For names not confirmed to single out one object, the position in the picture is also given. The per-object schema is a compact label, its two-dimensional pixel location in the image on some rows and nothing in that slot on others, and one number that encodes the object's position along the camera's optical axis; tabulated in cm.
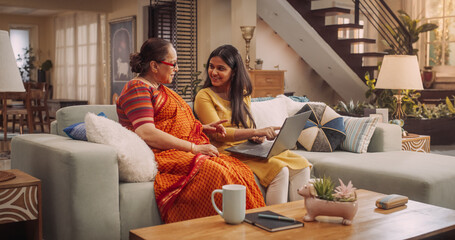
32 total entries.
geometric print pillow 340
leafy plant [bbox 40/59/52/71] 1215
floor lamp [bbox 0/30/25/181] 195
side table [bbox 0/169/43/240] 207
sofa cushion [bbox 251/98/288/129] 332
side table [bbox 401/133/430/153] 376
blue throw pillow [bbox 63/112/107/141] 243
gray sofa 214
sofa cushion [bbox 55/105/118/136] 277
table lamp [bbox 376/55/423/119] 393
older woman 225
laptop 236
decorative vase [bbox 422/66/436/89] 774
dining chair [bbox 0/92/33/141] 659
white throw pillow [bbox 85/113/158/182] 227
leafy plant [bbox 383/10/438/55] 717
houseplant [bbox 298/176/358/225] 167
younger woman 254
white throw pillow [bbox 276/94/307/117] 354
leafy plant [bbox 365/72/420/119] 545
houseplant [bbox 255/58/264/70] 659
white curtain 1032
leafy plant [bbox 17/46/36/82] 1222
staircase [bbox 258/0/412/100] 702
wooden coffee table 155
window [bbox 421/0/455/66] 782
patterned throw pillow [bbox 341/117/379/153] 338
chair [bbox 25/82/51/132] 738
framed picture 895
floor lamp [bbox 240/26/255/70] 635
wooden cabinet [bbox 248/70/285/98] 648
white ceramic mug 163
